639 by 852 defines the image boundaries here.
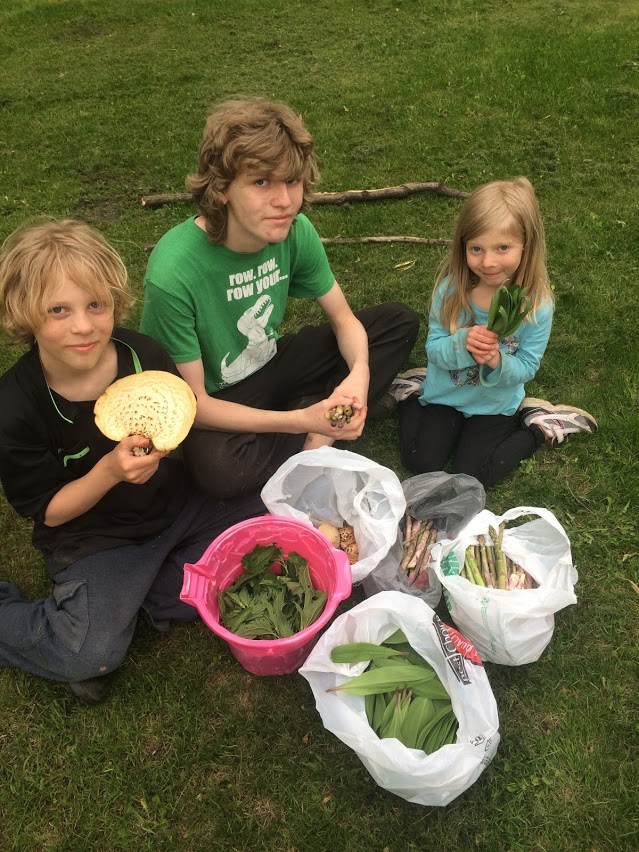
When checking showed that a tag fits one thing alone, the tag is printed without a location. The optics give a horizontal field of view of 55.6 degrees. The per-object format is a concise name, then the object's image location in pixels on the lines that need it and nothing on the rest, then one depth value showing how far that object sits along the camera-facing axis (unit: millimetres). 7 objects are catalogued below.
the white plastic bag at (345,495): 2240
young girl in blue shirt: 2375
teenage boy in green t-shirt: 1998
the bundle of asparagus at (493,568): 2137
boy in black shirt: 1738
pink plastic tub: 1853
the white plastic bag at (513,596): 1956
